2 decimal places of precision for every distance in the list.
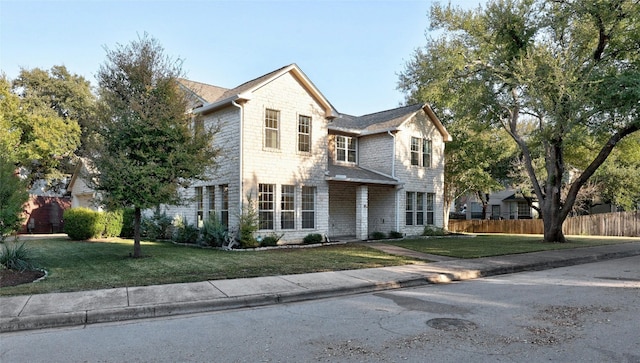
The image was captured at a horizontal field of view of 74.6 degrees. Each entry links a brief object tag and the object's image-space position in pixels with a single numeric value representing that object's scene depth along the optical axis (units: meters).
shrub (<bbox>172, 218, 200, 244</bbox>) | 18.33
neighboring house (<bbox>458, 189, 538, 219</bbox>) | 43.86
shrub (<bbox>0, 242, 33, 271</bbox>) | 9.92
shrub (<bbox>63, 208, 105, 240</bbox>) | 19.50
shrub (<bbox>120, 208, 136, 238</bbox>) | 21.64
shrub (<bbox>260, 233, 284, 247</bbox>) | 16.72
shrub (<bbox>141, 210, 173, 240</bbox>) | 20.38
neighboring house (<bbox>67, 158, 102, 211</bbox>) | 25.85
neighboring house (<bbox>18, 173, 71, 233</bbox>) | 27.28
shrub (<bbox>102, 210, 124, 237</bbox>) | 20.59
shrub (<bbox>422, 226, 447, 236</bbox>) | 23.47
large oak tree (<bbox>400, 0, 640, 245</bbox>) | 16.25
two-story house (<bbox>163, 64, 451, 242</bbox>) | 16.92
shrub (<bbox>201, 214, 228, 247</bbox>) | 16.45
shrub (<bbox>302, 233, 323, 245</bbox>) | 18.16
